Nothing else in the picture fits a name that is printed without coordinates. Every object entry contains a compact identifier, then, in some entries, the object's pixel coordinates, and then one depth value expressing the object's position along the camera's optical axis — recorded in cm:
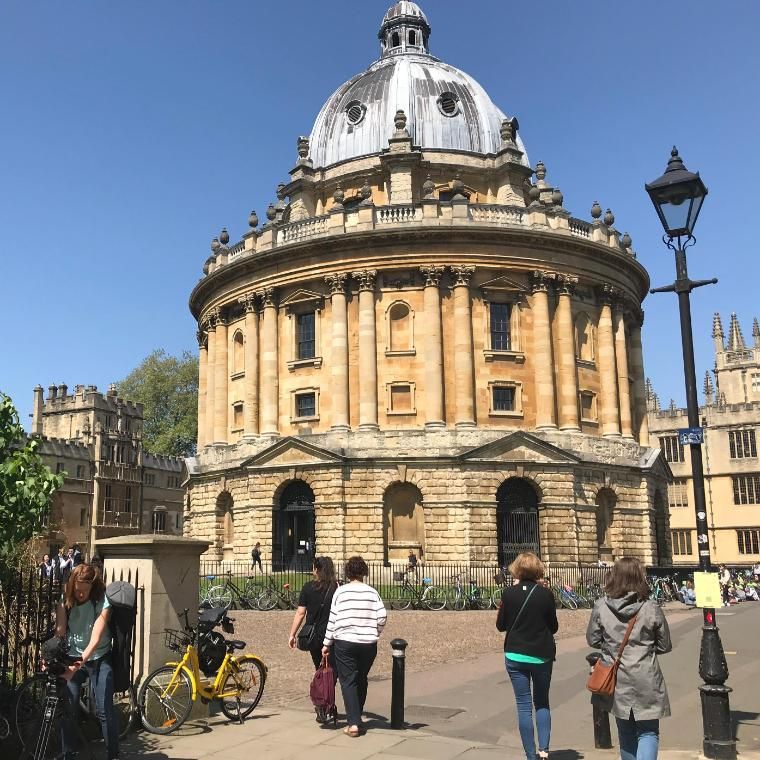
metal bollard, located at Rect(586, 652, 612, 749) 919
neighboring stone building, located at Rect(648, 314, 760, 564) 6291
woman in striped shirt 940
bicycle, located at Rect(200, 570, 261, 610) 2728
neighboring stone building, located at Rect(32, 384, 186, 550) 6750
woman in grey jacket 668
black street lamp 871
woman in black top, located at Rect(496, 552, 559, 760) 805
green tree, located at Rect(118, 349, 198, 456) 7738
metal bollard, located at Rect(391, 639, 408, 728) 985
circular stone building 3644
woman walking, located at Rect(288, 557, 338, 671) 1020
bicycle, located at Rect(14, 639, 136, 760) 796
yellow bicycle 945
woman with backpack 795
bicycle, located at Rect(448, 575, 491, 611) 2739
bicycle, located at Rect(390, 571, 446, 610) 2723
